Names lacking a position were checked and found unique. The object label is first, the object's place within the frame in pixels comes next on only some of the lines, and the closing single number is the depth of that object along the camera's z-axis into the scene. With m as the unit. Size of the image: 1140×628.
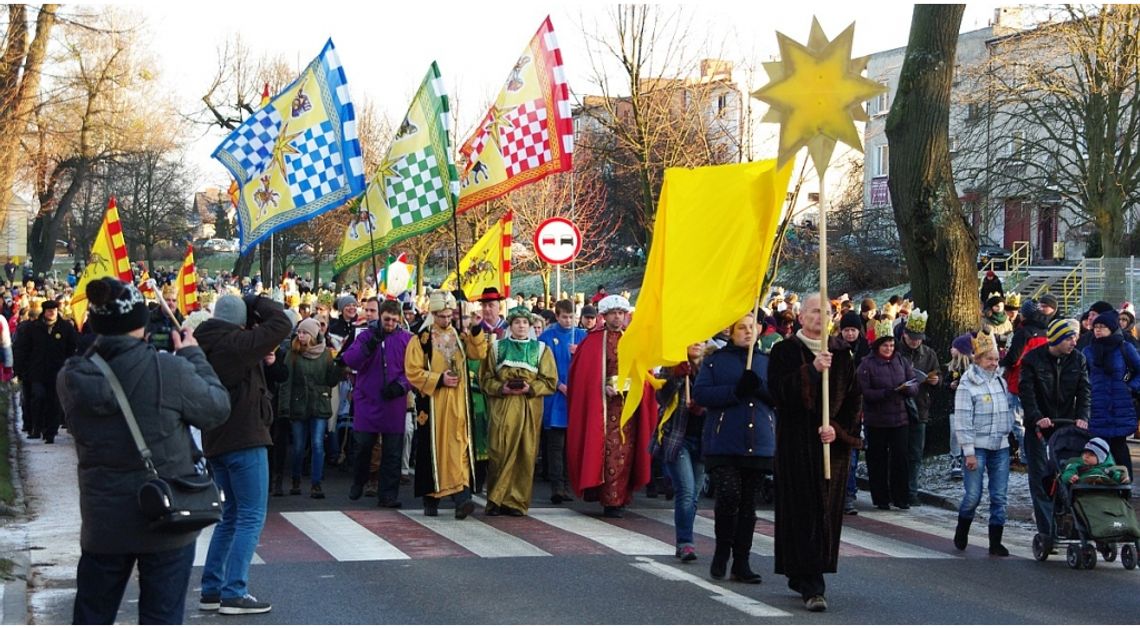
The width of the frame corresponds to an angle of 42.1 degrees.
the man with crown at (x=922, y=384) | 14.70
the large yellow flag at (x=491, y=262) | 21.62
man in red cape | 13.20
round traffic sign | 18.38
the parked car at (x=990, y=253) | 51.12
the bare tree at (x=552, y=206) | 41.91
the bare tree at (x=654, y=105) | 33.69
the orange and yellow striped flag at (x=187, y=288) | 19.66
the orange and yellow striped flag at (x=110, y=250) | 13.95
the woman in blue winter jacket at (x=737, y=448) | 9.53
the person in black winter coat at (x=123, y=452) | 5.92
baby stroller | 10.55
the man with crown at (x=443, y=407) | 12.85
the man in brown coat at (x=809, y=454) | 8.64
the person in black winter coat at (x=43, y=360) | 19.31
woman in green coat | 14.45
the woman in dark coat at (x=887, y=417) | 14.26
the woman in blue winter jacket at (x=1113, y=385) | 12.38
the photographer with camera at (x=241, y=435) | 8.09
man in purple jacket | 13.59
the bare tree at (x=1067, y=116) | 40.69
